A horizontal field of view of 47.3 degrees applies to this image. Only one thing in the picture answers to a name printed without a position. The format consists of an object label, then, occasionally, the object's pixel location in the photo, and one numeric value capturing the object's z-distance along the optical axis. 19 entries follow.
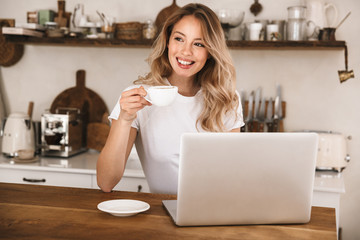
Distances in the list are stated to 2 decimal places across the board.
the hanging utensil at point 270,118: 2.81
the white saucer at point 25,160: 2.63
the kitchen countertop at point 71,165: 2.51
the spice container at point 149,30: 2.79
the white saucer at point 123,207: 1.14
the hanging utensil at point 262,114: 2.83
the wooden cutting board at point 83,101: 3.09
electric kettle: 2.80
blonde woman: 1.72
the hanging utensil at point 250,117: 2.82
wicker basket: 2.84
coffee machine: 2.81
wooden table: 1.03
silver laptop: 1.02
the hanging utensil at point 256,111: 2.82
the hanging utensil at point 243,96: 2.87
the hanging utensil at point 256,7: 2.80
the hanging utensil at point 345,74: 2.71
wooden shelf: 2.57
